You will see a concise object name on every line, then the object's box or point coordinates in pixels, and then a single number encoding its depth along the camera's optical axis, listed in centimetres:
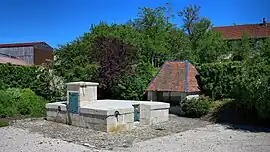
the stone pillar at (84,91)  1095
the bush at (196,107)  1322
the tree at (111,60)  1537
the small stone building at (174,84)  1453
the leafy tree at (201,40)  2595
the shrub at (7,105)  1283
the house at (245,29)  3727
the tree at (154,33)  2188
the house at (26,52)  3524
